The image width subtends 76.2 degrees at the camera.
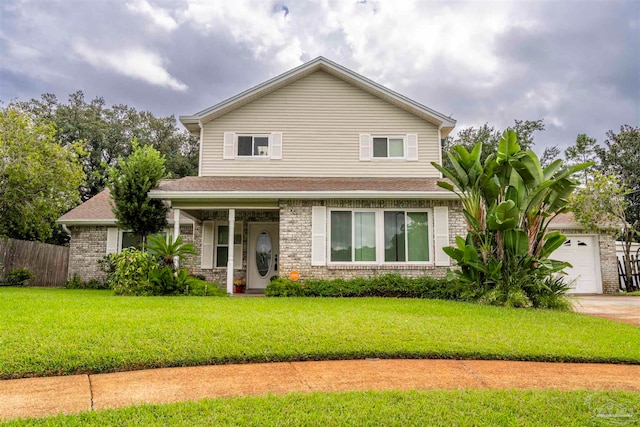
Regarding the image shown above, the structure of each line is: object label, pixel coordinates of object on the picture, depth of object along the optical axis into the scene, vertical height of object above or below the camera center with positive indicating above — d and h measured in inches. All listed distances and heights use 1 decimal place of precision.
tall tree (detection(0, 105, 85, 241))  540.4 +110.1
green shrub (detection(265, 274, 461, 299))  440.5 -32.7
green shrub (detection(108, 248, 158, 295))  421.4 -17.6
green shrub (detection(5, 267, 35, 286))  608.1 -31.4
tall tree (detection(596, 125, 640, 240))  1031.6 +258.8
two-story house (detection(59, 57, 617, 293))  551.8 +143.5
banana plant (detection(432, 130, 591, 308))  366.9 +40.8
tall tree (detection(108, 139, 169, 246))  506.3 +82.1
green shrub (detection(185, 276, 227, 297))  429.4 -35.1
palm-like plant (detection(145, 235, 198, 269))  444.8 +8.1
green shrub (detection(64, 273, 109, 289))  581.3 -39.5
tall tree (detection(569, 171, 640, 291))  563.2 +72.9
